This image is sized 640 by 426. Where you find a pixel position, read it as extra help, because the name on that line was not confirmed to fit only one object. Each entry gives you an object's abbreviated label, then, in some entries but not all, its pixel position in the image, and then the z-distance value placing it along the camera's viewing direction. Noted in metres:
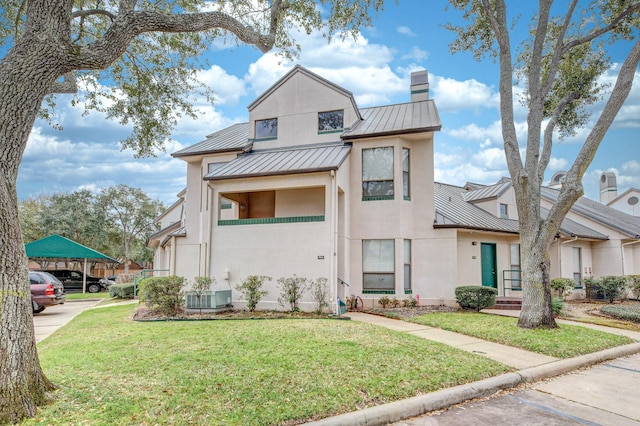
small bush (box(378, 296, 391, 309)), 14.07
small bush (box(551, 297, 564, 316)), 12.41
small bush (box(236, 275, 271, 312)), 12.65
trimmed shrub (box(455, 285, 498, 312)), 13.23
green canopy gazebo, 21.53
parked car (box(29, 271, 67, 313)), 14.29
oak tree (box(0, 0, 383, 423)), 4.30
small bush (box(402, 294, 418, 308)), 14.05
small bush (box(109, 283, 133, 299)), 20.12
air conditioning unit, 12.41
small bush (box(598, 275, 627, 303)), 17.69
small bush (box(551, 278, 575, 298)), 16.11
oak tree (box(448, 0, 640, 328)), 9.88
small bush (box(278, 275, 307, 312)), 12.56
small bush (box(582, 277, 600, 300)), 18.25
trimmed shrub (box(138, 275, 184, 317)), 12.23
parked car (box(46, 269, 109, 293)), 27.19
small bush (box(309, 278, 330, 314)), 12.32
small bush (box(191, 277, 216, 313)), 12.50
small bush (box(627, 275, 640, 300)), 18.13
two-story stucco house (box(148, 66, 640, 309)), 13.24
